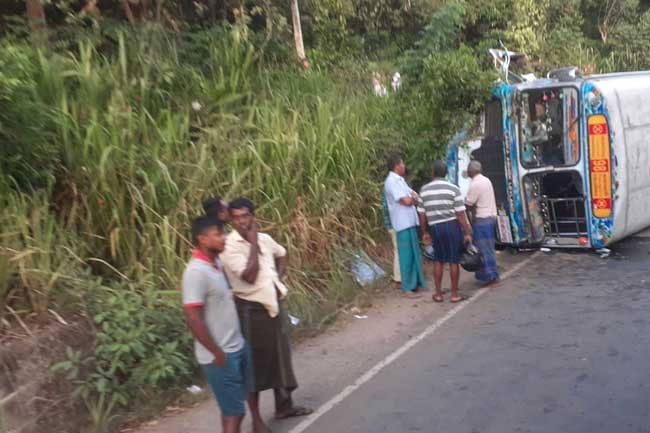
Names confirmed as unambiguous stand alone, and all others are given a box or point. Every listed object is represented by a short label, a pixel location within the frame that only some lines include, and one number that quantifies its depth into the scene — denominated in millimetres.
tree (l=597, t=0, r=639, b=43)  25109
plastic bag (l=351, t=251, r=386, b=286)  9812
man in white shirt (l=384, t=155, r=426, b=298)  9664
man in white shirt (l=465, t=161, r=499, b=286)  9891
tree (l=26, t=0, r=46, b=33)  9953
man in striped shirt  9164
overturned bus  10781
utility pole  14205
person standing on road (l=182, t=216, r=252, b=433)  4770
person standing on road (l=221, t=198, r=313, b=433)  5488
